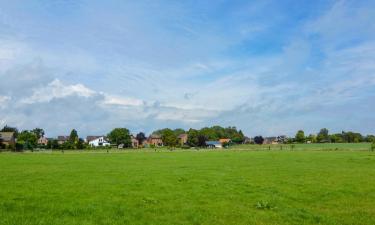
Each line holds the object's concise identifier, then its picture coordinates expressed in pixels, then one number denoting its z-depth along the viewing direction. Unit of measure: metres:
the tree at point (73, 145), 163.00
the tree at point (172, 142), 198.01
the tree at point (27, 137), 169.12
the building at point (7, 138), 154.70
